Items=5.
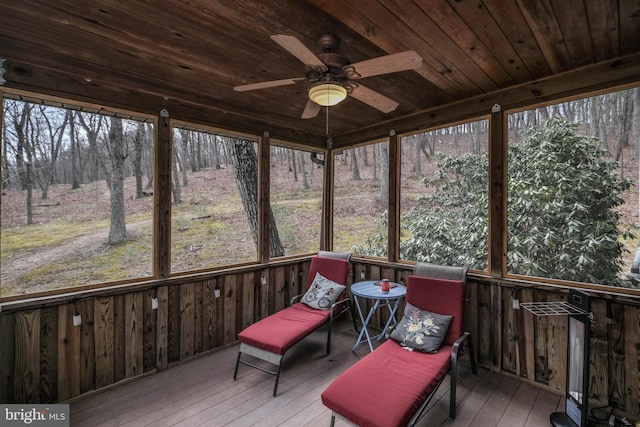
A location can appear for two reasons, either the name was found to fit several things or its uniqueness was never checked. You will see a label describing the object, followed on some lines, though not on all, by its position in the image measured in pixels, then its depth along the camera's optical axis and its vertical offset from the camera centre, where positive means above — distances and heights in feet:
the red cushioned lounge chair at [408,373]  6.04 -4.14
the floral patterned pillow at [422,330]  8.52 -3.78
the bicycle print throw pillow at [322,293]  11.64 -3.51
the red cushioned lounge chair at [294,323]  9.00 -4.09
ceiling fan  5.80 +3.05
